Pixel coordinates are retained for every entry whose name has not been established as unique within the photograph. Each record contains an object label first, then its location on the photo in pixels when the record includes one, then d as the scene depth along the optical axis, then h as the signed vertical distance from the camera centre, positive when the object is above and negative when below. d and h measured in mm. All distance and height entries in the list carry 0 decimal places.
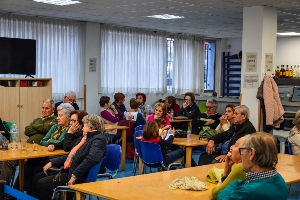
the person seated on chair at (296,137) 6410 -738
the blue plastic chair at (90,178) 4992 -1014
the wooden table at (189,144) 6867 -899
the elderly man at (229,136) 6566 -797
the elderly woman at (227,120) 7375 -637
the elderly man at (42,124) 6625 -631
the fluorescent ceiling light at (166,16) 11005 +1359
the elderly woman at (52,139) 6184 -757
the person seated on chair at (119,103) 10469 -534
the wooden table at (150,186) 3729 -863
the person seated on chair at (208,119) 9055 -746
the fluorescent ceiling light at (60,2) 9172 +1376
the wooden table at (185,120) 10183 -865
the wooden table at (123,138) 8796 -1066
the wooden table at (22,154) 5422 -858
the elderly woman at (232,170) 3643 -673
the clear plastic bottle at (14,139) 5977 -770
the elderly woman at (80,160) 5047 -849
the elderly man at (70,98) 10625 -443
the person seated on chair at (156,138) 6719 -808
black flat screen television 10258 +428
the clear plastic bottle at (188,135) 7564 -853
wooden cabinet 9641 -424
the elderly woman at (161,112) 8305 -558
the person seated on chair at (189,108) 10694 -638
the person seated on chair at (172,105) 11336 -602
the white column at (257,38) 9375 +766
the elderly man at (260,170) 3031 -555
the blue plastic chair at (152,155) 6715 -1035
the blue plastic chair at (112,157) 5641 -898
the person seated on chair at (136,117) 9383 -731
